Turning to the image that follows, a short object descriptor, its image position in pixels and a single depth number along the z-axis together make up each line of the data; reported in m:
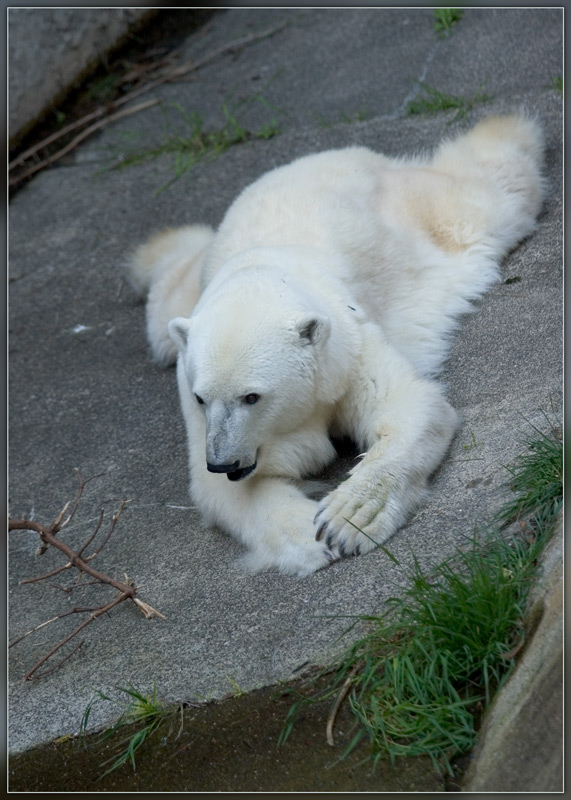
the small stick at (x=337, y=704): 4.54
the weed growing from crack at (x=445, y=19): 11.89
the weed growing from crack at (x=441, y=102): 10.74
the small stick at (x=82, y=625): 5.60
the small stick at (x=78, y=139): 13.66
